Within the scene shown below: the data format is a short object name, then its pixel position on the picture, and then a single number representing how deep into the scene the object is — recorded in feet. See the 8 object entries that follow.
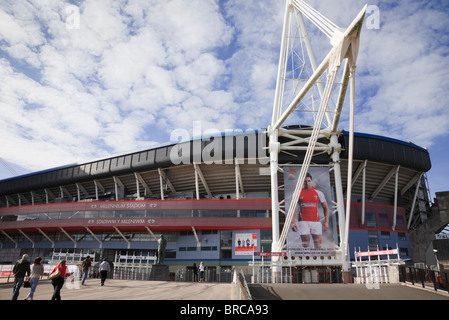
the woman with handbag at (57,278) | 32.07
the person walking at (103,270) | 57.29
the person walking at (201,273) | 78.67
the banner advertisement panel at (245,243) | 120.88
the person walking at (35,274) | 35.63
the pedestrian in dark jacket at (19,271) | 35.24
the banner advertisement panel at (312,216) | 92.89
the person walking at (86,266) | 58.32
